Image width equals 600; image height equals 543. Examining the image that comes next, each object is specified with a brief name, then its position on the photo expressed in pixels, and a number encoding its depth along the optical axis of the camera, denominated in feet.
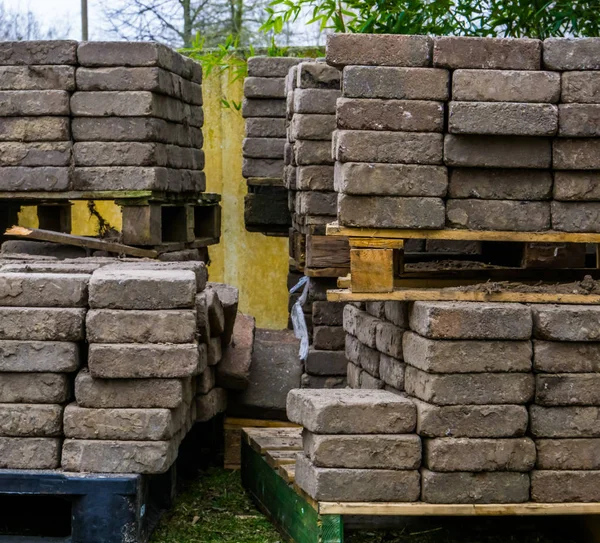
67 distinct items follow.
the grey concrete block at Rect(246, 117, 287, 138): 32.83
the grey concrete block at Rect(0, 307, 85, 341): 18.84
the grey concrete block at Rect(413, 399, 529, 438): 18.22
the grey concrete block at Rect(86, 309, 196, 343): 18.76
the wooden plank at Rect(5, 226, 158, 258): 26.76
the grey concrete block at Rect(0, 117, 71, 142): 26.78
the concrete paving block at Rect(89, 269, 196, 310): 18.83
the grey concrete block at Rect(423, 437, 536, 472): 18.19
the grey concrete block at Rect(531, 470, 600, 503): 18.29
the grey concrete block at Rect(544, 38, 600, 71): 18.49
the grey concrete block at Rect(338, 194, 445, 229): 18.61
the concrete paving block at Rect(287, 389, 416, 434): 18.34
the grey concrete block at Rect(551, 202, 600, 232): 18.80
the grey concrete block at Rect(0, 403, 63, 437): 18.97
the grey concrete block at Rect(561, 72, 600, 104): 18.45
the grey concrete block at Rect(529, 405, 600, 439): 18.35
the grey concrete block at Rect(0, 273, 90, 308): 19.01
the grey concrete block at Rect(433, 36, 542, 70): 18.51
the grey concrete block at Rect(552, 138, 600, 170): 18.63
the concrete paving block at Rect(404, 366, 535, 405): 18.17
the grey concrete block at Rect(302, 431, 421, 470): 18.30
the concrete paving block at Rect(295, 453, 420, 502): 18.26
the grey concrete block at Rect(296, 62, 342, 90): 25.66
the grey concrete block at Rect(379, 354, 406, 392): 19.79
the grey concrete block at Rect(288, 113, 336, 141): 25.68
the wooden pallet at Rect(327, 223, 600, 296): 18.72
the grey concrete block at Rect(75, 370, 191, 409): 18.99
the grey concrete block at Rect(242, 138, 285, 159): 33.09
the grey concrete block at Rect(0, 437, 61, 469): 19.02
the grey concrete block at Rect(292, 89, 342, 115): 25.53
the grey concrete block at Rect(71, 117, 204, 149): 26.66
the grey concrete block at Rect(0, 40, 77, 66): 26.81
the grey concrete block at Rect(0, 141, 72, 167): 26.81
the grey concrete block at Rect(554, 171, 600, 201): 18.74
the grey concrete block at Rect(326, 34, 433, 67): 18.61
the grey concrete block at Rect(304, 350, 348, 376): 27.43
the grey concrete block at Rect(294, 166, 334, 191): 25.84
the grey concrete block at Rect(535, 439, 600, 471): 18.31
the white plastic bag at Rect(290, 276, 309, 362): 27.81
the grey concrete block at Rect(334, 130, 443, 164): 18.53
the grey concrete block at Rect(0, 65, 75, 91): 26.76
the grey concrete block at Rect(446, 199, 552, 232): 18.78
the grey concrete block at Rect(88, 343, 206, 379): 18.76
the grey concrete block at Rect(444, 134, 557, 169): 18.62
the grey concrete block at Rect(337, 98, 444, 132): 18.57
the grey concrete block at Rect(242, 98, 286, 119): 32.83
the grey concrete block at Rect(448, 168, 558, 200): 18.81
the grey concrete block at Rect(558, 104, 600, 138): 18.42
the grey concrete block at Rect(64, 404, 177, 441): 18.94
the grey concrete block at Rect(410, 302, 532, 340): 18.12
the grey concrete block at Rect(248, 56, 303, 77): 32.73
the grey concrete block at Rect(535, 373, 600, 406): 18.29
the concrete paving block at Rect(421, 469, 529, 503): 18.21
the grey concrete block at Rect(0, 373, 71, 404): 19.03
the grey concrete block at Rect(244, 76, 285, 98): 32.71
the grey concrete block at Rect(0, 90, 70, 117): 26.68
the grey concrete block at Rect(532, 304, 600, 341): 18.20
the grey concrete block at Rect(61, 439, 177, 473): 18.95
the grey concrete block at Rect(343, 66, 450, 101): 18.56
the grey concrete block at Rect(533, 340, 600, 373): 18.31
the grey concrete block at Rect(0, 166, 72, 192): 26.84
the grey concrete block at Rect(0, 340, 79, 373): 18.90
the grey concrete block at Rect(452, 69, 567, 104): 18.35
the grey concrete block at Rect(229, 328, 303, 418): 25.22
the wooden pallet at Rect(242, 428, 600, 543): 18.10
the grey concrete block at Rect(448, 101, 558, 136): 18.31
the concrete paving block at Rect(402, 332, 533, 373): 18.13
